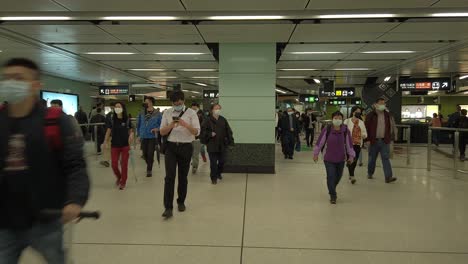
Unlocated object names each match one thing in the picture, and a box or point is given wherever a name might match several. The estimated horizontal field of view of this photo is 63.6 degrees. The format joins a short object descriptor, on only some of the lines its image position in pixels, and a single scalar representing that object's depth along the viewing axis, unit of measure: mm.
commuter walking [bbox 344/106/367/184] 7813
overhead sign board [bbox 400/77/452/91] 14883
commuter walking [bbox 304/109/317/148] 16688
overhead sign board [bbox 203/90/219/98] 21203
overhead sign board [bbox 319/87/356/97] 19706
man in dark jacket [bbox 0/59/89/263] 1793
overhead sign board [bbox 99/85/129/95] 18141
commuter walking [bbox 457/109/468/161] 11891
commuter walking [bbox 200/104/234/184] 7480
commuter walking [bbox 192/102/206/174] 8789
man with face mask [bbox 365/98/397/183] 7612
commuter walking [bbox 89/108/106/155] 12047
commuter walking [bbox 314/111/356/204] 5934
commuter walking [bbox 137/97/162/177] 7988
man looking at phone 4984
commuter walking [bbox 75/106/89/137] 13570
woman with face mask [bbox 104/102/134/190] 6750
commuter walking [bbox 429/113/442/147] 16547
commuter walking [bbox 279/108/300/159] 11730
